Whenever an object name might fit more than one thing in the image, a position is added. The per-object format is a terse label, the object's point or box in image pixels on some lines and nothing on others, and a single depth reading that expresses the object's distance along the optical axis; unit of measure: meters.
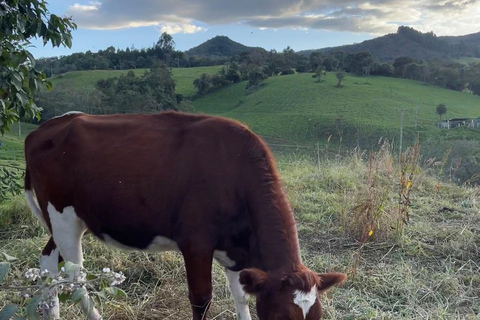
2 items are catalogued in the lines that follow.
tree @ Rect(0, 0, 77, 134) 4.32
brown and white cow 3.26
